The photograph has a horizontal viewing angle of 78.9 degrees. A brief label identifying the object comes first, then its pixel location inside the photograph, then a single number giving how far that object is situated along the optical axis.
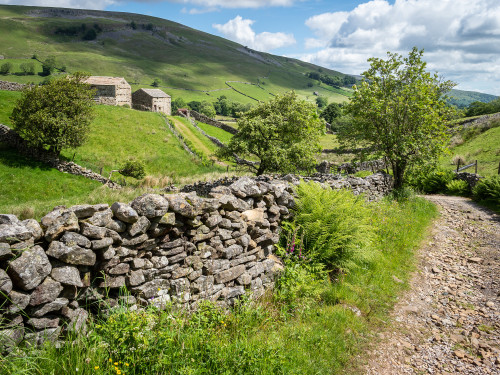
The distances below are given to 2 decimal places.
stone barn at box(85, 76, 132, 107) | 66.56
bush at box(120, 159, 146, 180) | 28.05
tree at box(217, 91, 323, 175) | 22.86
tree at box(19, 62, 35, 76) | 134.00
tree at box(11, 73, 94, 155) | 24.84
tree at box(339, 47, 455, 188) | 16.06
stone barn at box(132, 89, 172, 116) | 71.44
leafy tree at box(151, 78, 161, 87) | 158.12
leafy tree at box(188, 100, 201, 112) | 129.34
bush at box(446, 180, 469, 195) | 20.56
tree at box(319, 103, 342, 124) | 98.93
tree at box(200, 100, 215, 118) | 111.69
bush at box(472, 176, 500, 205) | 16.47
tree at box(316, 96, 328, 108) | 178.65
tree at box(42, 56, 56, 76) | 137.75
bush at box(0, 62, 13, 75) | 126.75
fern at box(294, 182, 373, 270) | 7.88
